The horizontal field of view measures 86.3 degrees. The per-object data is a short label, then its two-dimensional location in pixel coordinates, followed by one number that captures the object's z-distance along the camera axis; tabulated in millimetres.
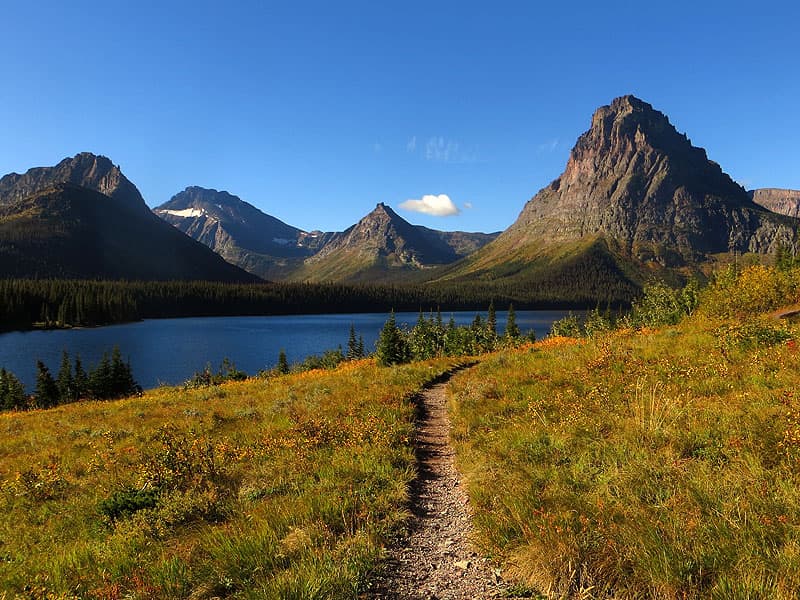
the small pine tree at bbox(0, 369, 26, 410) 48969
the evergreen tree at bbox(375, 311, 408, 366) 50594
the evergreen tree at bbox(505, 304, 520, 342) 82188
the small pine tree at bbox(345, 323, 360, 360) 89875
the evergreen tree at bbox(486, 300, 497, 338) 81900
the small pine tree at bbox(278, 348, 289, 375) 62781
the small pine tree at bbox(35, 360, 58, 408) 53250
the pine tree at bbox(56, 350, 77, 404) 55109
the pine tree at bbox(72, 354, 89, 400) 57981
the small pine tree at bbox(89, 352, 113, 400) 54281
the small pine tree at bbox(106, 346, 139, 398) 54688
